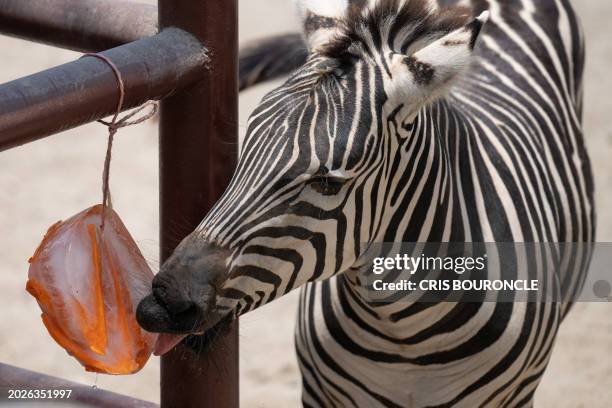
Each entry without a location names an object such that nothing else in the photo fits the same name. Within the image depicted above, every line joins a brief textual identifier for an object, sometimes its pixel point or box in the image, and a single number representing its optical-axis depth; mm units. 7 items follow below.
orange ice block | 4886
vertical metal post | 4899
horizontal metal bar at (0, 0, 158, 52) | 4969
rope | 4799
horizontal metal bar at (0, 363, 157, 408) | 4993
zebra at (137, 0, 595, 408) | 4985
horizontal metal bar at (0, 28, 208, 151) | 4684
